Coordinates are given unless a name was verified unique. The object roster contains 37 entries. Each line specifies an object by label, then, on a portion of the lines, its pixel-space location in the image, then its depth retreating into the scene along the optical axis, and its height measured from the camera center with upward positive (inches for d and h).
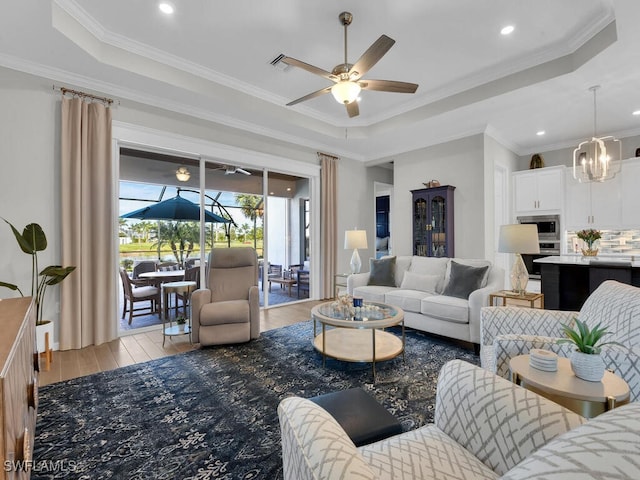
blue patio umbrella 162.4 +16.7
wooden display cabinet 202.5 +12.7
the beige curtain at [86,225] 128.4 +7.5
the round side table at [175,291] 134.3 -23.3
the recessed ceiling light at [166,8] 104.0 +81.3
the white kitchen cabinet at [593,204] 200.1 +24.2
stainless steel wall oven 218.4 +0.2
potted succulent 54.8 -21.3
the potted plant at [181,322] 138.7 -37.6
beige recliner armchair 128.3 -27.3
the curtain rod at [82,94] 129.0 +64.8
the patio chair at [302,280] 227.1 -29.8
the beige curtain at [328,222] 228.1 +14.3
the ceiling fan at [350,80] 98.7 +56.7
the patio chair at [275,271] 221.5 -22.2
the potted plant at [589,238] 151.7 +0.5
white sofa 124.7 -26.6
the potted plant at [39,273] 112.2 -10.8
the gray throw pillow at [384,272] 172.1 -18.5
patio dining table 163.0 -18.7
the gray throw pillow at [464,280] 135.0 -18.4
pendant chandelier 153.2 +40.0
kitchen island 135.0 -18.1
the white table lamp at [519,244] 122.2 -1.9
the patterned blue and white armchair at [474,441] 19.8 -22.6
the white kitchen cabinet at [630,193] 191.9 +29.6
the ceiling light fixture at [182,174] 173.5 +38.6
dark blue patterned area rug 64.2 -46.2
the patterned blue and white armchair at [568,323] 60.2 -22.9
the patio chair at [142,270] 161.6 -15.6
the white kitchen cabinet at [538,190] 217.2 +36.6
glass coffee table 102.7 -40.6
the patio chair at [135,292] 156.4 -26.9
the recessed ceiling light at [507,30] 115.3 +80.8
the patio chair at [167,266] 171.5 -14.0
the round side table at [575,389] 51.3 -26.4
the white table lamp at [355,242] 183.9 -1.0
